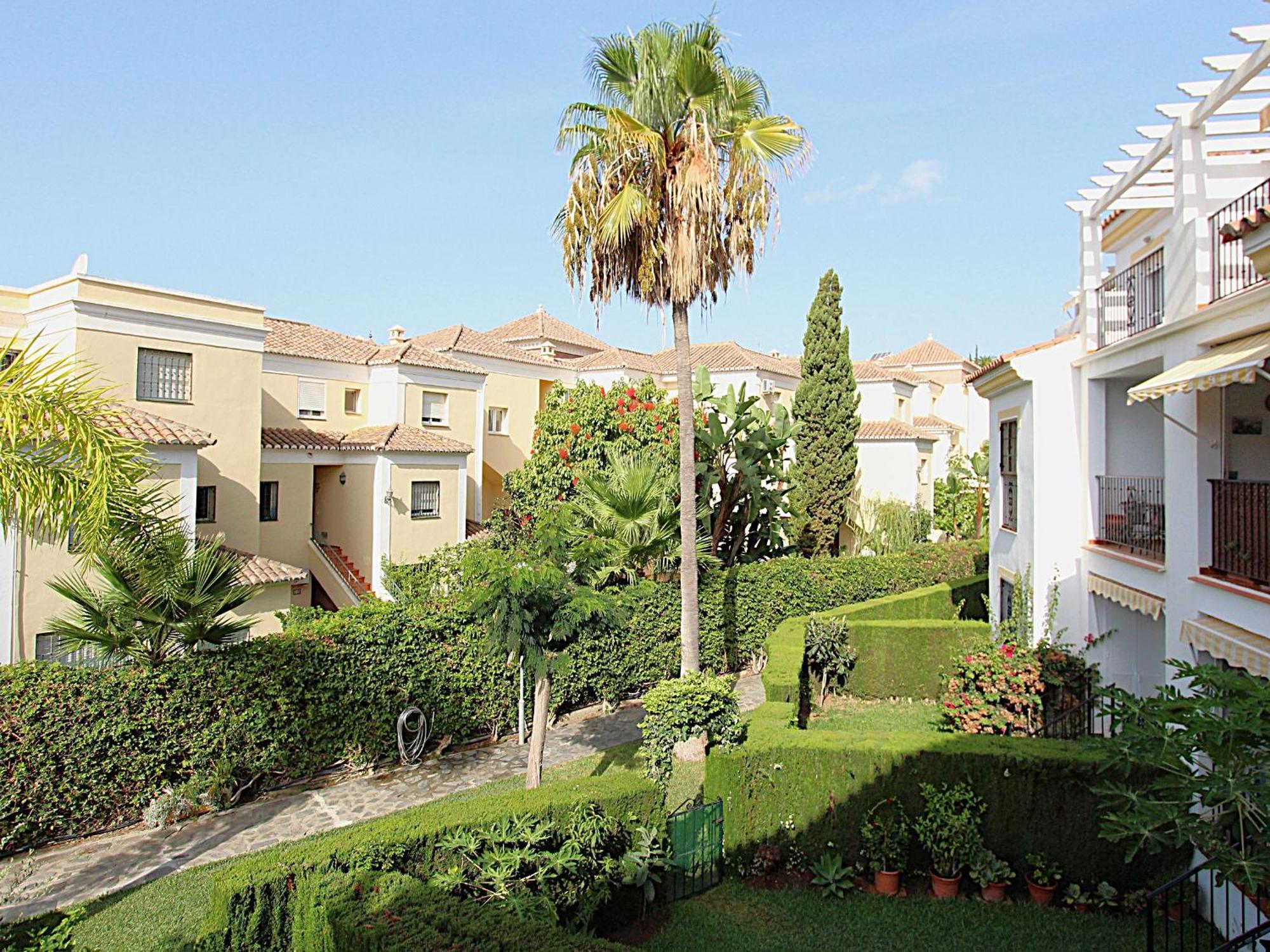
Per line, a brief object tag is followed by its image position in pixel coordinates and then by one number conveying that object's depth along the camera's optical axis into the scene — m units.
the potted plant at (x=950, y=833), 11.03
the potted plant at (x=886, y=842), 11.16
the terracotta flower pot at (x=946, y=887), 10.95
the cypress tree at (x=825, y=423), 32.72
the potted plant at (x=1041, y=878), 10.73
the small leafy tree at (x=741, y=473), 26.95
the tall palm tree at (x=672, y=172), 15.07
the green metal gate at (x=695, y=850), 11.10
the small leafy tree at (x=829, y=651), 20.70
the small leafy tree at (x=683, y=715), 13.39
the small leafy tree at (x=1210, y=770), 6.68
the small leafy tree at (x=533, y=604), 12.32
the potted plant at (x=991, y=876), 10.87
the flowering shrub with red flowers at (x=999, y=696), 15.66
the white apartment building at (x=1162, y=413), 10.98
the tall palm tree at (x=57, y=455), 9.80
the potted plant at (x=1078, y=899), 10.57
